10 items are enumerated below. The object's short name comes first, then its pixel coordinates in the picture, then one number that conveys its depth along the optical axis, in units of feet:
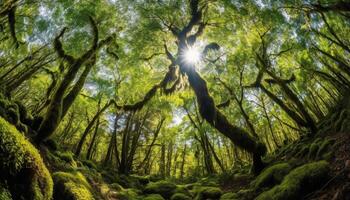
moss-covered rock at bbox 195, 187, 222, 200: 34.52
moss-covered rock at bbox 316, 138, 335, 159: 27.53
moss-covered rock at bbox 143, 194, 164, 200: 34.25
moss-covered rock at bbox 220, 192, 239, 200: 30.39
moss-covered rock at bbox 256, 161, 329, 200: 19.30
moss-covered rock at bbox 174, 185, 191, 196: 39.42
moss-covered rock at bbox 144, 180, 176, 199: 40.17
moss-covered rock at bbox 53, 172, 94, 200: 18.56
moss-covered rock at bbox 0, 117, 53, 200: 11.80
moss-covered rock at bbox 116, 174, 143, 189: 49.78
